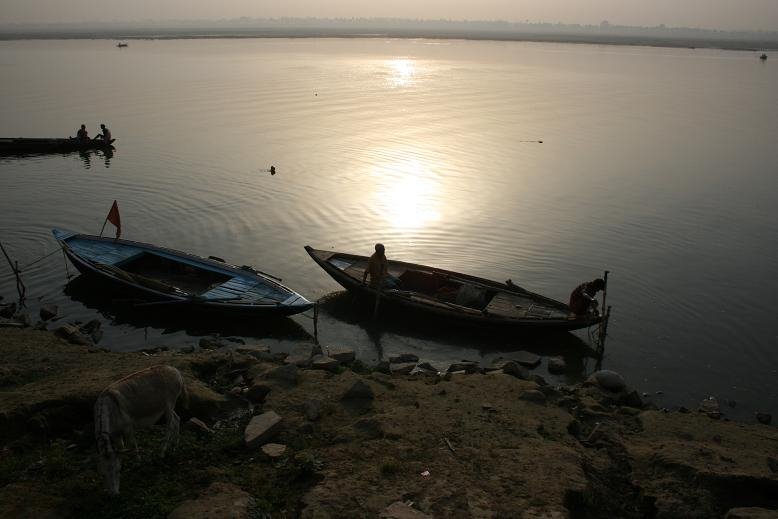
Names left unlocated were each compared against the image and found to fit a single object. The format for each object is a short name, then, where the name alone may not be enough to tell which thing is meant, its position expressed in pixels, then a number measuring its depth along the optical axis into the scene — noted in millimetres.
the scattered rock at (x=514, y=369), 12836
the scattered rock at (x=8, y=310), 15434
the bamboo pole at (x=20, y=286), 16548
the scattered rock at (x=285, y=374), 10805
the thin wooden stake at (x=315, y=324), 15184
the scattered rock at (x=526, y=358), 14517
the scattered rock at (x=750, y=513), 7309
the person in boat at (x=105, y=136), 34719
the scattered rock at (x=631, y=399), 12227
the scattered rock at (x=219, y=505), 7066
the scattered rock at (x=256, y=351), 13320
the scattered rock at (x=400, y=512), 7258
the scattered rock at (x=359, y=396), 10250
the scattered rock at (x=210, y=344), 14492
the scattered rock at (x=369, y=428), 9156
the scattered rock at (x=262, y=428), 8672
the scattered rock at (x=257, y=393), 10258
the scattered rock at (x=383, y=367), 13054
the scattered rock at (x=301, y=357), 12711
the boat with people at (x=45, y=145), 33997
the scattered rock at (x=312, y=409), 9541
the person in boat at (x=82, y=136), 34531
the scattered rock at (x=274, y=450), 8508
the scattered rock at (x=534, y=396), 10766
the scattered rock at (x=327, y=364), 12070
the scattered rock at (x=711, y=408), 12277
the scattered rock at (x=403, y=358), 14148
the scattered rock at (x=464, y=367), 13438
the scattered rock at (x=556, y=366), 14398
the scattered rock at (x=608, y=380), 12570
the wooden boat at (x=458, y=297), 15039
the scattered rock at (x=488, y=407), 10234
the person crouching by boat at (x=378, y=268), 15938
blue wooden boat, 15430
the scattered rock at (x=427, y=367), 13742
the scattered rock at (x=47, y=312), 16031
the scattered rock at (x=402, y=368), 13172
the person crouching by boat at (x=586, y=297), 14767
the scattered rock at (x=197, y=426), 8898
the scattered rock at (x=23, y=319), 14819
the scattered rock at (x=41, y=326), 14811
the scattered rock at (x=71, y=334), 13578
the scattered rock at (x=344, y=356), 13258
